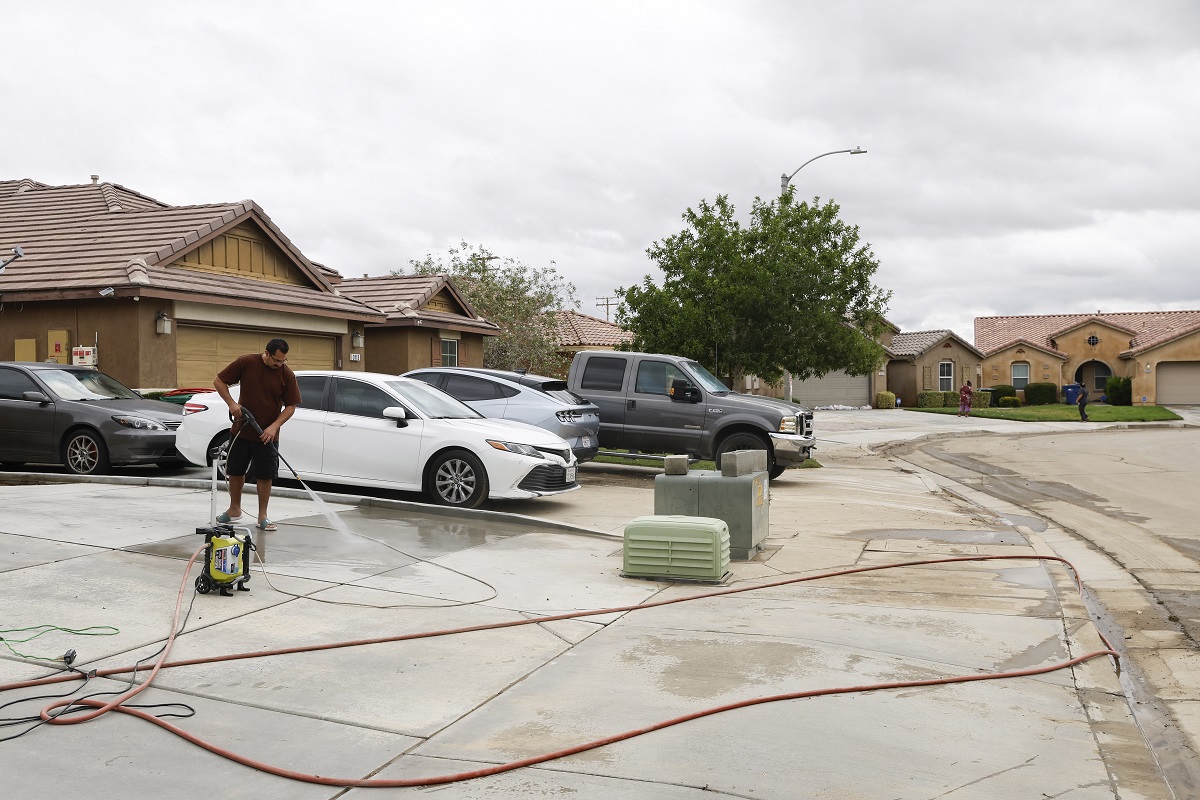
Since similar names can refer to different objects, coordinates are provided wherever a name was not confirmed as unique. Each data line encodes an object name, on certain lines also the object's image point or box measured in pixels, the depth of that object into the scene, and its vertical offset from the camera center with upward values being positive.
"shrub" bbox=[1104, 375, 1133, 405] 54.75 +0.61
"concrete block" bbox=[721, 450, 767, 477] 9.40 -0.57
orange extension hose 4.14 -1.48
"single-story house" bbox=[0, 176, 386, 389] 16.88 +1.83
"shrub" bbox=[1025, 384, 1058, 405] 56.09 +0.51
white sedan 11.25 -0.48
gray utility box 9.30 -0.90
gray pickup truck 15.74 -0.17
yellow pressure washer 6.86 -1.06
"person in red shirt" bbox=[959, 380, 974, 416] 43.25 +0.05
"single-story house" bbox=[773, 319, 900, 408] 51.38 +0.54
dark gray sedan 12.72 -0.32
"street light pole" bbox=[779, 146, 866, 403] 24.79 +5.38
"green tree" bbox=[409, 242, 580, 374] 34.09 +2.93
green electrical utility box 8.09 -1.17
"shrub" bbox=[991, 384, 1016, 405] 55.84 +0.55
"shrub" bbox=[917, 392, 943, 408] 51.97 +0.11
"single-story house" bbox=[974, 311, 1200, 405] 52.78 +2.77
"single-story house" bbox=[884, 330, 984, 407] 54.12 +2.03
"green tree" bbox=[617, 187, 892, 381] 21.52 +2.25
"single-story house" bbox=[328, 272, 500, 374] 25.70 +1.93
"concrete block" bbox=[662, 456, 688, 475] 9.44 -0.58
